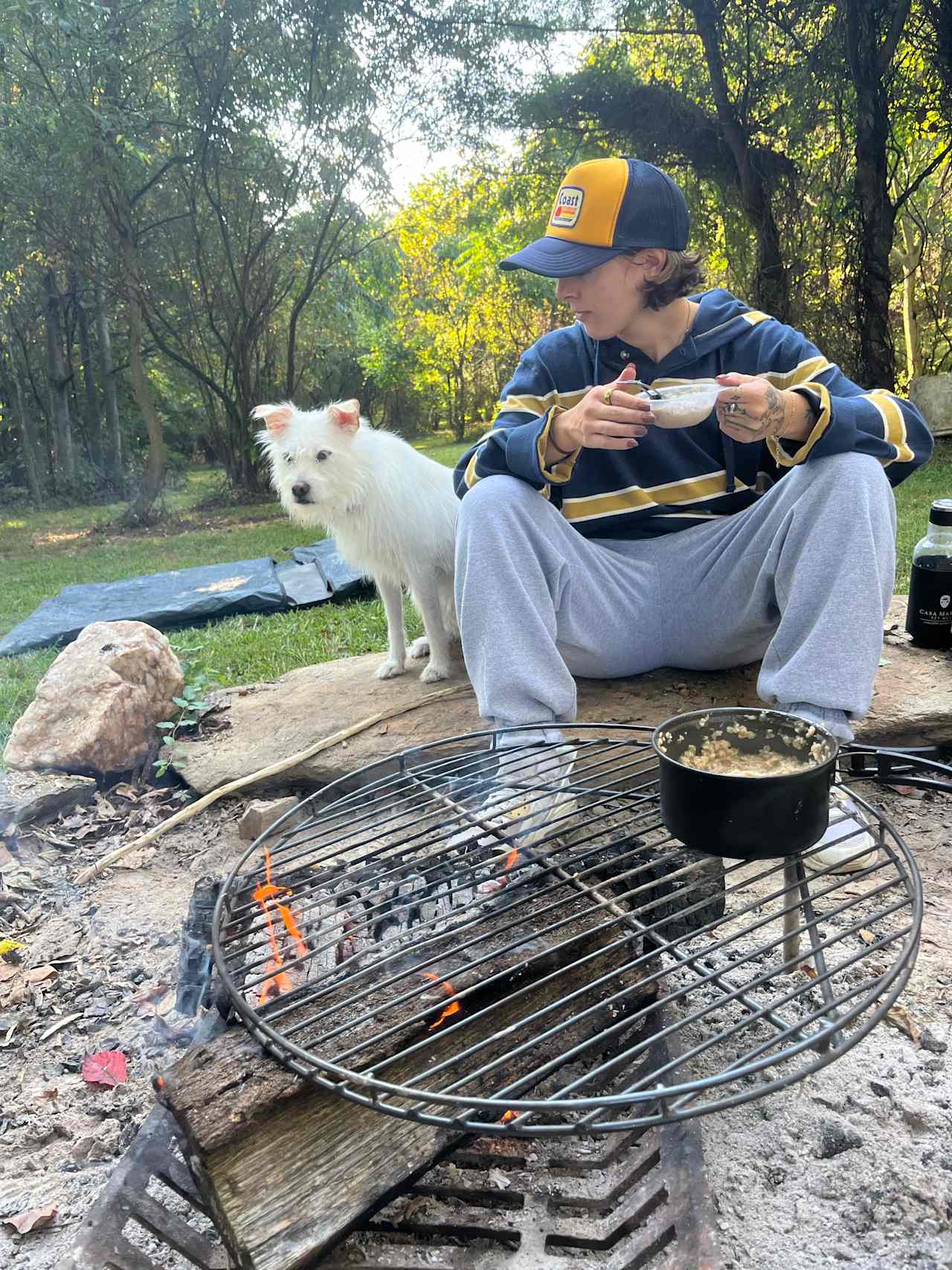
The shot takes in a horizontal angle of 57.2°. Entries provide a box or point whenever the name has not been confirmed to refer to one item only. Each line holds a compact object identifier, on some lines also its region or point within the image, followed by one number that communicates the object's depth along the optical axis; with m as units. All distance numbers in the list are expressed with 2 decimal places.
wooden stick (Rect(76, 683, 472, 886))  2.35
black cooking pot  1.15
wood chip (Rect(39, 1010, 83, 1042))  1.68
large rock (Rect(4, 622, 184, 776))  2.73
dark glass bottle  2.71
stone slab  2.47
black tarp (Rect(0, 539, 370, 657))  4.99
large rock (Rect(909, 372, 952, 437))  9.09
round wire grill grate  1.11
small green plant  2.83
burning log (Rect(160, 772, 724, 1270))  1.09
